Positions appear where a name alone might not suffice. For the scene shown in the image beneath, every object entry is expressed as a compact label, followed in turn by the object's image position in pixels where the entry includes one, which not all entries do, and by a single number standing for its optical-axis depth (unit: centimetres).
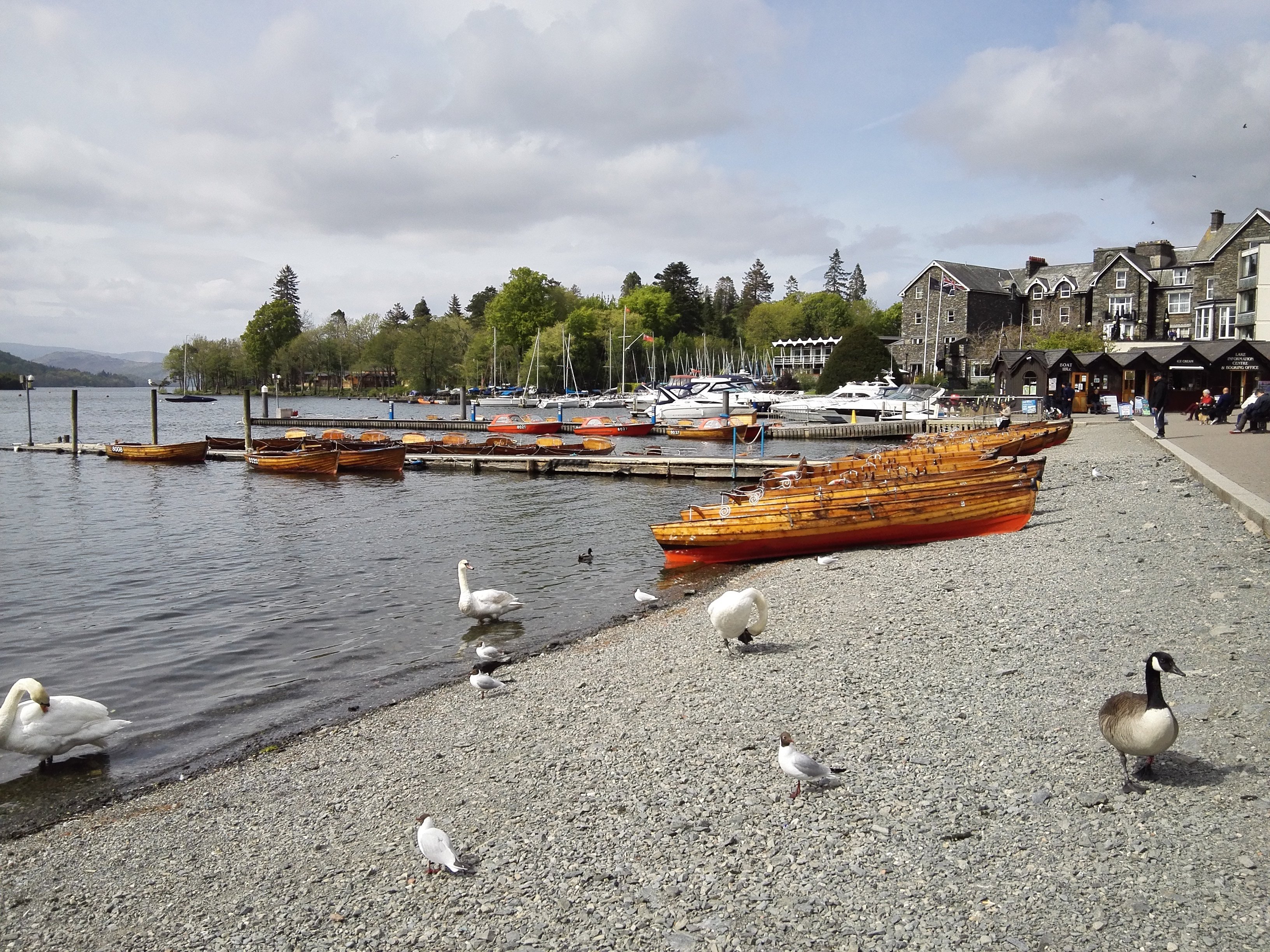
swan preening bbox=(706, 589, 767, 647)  1045
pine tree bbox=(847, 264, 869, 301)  19025
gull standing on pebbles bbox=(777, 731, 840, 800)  651
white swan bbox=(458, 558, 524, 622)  1414
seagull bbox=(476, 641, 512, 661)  1193
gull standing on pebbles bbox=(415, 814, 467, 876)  596
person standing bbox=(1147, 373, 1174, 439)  2997
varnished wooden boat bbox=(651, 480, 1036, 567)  1727
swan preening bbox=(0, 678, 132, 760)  883
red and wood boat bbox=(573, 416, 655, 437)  5612
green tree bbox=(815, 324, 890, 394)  7750
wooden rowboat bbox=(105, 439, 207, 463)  4403
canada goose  590
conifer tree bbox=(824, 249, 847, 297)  18950
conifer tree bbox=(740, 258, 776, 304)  19638
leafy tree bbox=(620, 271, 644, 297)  18025
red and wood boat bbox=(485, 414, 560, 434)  5491
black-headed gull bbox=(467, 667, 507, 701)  1030
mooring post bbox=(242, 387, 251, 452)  4362
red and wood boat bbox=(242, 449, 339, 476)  3856
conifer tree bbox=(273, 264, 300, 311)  18588
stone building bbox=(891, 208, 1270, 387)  6488
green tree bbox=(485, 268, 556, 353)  12512
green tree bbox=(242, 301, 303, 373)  15575
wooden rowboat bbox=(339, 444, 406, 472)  3834
